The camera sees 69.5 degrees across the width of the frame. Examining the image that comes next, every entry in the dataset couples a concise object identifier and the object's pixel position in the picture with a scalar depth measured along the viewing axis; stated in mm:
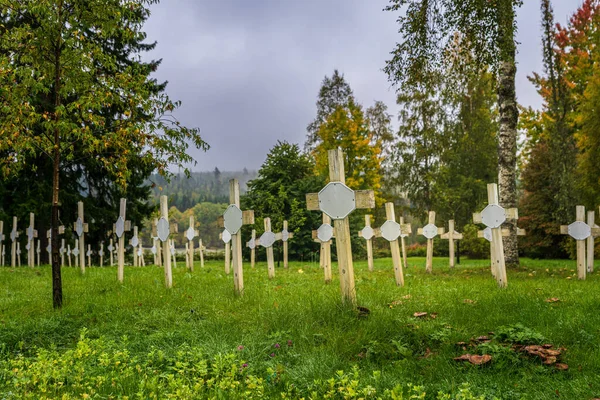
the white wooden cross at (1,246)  19153
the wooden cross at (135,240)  17266
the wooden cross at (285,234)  16984
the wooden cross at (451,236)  16422
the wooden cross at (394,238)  10578
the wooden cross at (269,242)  13790
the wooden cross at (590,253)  13057
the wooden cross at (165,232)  10494
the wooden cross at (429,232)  13649
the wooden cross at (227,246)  15016
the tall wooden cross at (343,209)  7148
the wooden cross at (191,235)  15547
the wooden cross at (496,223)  9641
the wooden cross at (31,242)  17589
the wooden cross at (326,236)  11609
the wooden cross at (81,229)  12841
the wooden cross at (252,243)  17375
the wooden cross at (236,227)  9398
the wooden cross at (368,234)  13883
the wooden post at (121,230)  11758
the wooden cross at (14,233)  18406
